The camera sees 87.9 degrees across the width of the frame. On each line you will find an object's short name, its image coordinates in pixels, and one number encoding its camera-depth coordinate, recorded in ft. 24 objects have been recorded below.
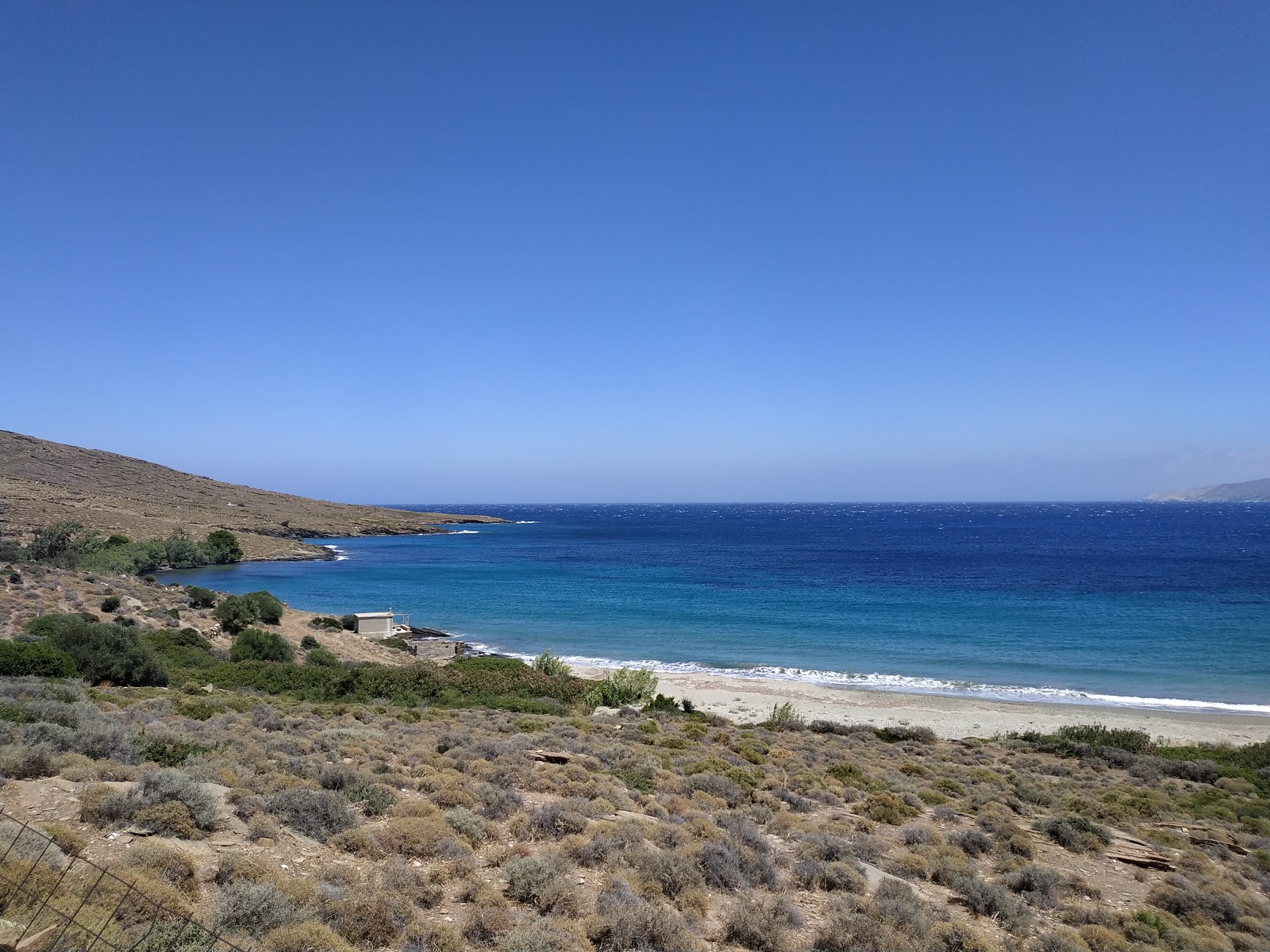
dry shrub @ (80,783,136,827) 23.63
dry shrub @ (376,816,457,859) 26.03
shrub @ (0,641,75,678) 49.90
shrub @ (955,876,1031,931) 27.17
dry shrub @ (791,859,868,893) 28.02
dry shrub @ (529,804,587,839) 29.91
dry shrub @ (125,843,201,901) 20.30
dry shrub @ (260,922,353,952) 17.92
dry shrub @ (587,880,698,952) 21.04
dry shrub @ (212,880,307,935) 18.72
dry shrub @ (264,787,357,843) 26.55
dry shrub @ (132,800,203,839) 23.57
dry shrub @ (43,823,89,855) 20.90
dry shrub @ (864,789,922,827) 38.99
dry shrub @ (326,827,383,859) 25.54
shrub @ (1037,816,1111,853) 36.83
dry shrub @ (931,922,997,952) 23.73
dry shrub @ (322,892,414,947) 19.67
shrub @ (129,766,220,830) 24.80
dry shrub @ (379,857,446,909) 22.36
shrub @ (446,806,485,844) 28.19
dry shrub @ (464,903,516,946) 20.67
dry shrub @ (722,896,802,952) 22.68
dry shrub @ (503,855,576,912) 23.07
